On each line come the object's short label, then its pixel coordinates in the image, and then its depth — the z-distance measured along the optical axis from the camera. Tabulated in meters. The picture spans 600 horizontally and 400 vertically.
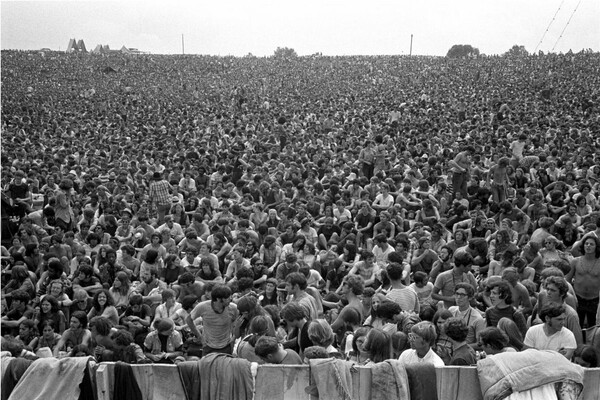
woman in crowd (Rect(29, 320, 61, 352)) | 7.49
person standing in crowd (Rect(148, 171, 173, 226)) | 13.25
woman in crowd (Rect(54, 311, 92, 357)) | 7.36
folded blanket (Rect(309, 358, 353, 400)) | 4.95
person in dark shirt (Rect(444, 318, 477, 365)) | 5.52
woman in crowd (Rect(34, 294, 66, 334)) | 8.09
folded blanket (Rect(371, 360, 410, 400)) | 4.95
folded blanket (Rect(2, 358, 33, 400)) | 5.27
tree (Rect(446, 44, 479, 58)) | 82.84
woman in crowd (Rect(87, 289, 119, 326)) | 8.12
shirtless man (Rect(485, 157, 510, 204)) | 12.89
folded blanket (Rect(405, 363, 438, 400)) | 5.00
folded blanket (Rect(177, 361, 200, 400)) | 5.21
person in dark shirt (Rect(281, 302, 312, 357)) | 6.36
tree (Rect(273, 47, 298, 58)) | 68.56
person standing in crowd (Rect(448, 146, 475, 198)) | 13.62
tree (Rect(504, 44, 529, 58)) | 52.27
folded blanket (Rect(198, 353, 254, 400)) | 5.15
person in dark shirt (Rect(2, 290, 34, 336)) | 8.38
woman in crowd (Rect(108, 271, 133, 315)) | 8.75
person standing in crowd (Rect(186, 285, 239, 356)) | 6.93
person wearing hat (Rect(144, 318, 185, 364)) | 7.14
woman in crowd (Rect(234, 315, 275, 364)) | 6.11
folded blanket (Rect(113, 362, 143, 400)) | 5.20
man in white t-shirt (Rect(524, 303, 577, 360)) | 5.72
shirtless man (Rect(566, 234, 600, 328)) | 7.68
